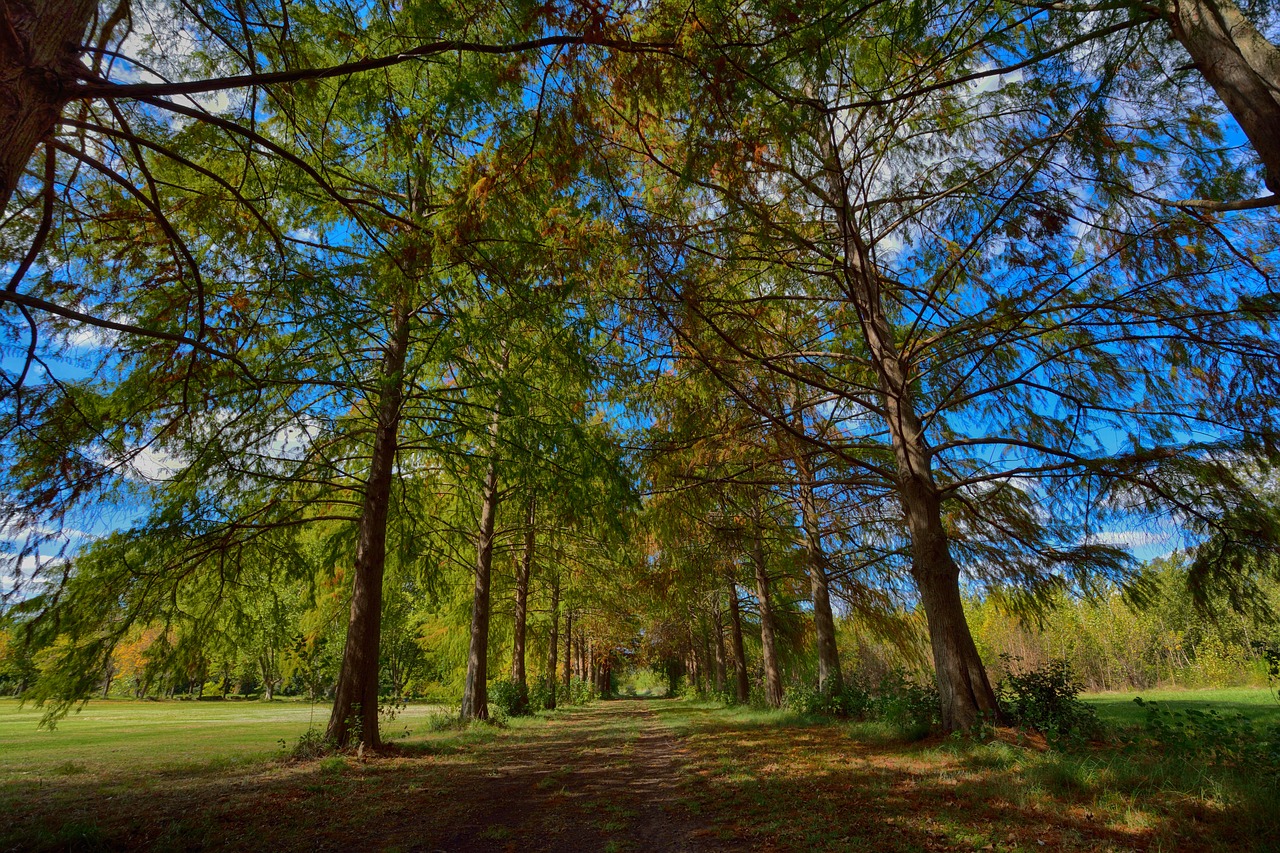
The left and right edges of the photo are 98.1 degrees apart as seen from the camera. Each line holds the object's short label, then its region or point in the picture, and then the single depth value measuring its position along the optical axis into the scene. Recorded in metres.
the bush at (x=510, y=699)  15.77
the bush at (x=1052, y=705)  5.89
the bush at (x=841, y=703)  10.36
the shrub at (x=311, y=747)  7.14
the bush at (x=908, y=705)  7.33
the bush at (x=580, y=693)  27.48
